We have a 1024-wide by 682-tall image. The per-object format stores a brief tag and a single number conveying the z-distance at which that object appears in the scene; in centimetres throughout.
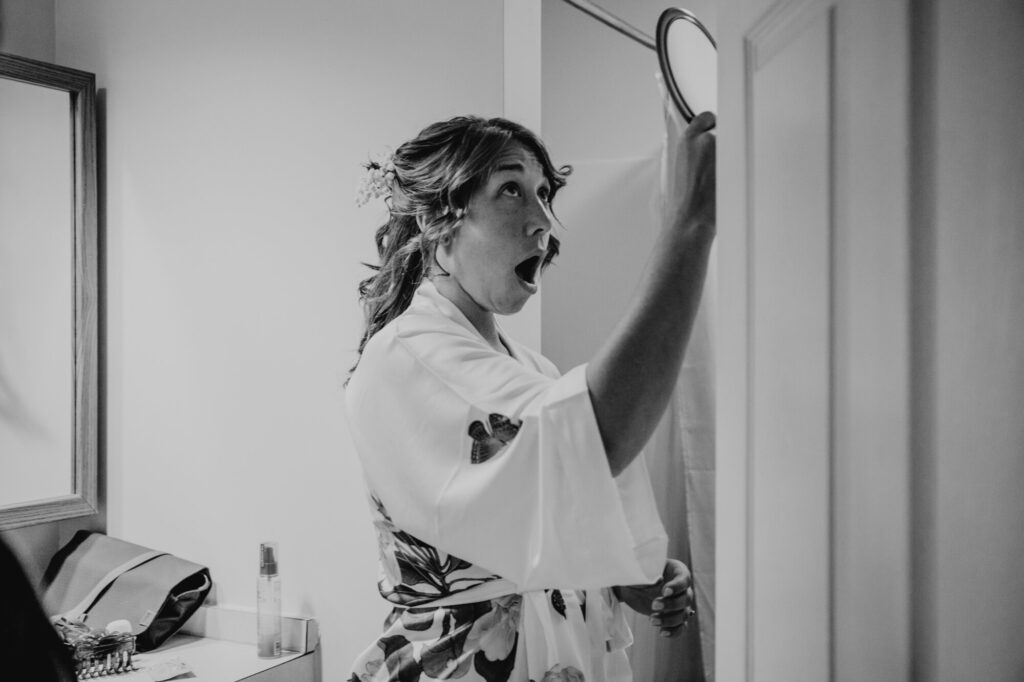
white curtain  142
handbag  161
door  42
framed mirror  178
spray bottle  154
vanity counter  148
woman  62
